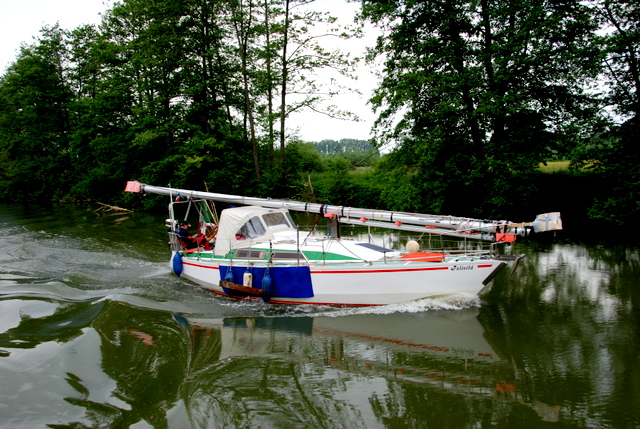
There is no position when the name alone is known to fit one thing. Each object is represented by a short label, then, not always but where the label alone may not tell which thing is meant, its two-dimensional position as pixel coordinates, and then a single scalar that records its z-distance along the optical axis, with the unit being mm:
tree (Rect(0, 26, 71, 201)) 36438
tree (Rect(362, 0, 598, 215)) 18406
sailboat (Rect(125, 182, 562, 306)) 10031
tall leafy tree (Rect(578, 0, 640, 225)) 16812
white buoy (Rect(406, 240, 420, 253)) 10877
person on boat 14267
